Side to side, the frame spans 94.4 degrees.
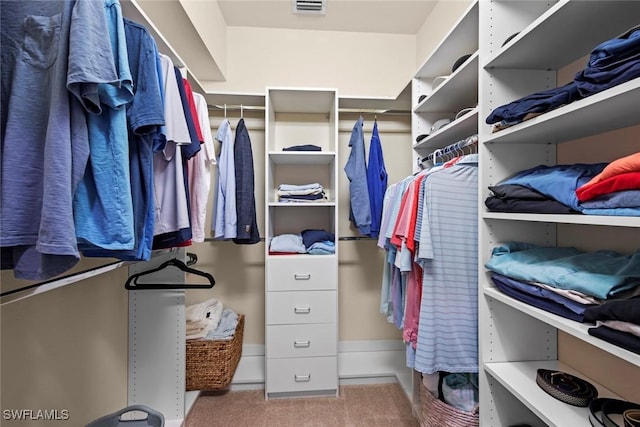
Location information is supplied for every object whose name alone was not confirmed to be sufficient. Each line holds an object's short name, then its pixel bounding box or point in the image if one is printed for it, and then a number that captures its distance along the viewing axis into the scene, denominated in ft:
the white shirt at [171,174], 3.36
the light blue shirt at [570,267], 2.29
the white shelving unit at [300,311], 6.31
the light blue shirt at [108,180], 2.25
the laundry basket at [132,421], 3.81
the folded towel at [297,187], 6.86
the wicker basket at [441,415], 3.90
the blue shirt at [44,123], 1.90
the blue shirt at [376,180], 6.59
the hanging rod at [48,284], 2.08
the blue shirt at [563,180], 2.57
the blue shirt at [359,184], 6.49
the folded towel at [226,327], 6.31
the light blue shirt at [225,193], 5.98
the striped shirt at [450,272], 3.84
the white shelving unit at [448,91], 4.27
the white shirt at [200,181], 4.30
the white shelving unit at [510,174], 3.36
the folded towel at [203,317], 6.26
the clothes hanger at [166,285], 4.64
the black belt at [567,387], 2.86
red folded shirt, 2.05
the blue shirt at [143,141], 2.67
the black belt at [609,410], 2.44
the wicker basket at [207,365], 6.08
